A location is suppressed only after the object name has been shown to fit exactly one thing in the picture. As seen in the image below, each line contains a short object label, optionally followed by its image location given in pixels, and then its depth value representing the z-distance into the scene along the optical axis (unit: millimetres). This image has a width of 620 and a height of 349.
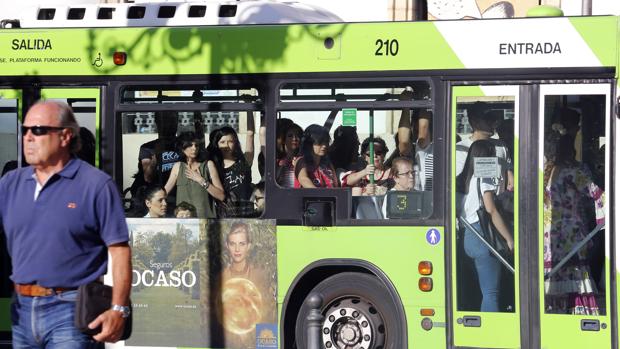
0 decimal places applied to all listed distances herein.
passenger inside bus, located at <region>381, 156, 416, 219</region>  18937
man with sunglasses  10906
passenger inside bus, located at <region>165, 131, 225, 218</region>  19672
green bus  18328
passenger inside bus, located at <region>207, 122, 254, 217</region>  19562
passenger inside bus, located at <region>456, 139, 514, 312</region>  18609
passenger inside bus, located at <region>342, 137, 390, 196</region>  19031
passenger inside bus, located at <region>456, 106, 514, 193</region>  18687
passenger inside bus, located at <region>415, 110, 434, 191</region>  18906
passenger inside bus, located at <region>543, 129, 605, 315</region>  18219
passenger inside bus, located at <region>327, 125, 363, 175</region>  19187
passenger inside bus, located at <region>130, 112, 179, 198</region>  19887
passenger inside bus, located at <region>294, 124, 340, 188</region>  19297
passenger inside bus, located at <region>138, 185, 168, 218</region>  19828
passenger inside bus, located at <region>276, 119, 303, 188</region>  19375
